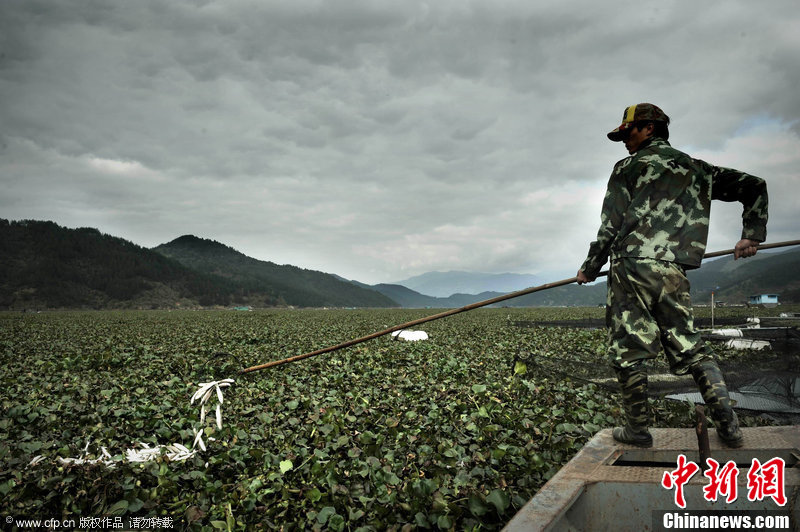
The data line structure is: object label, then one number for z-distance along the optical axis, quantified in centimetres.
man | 271
